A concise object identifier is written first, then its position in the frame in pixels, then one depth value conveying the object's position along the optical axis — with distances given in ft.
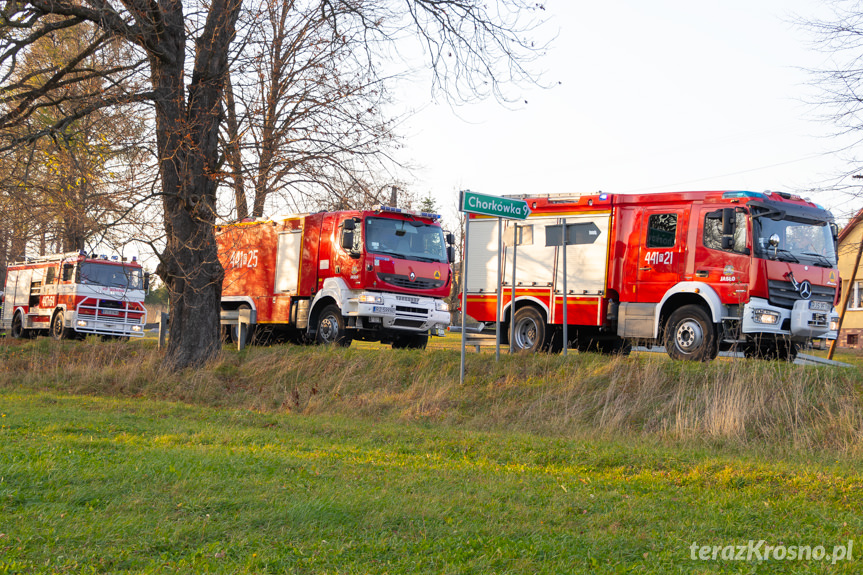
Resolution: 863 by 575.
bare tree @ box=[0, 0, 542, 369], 45.80
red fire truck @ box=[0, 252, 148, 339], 89.15
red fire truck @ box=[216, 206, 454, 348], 57.31
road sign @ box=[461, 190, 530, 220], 41.45
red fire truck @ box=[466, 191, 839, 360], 44.24
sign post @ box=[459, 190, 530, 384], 41.42
